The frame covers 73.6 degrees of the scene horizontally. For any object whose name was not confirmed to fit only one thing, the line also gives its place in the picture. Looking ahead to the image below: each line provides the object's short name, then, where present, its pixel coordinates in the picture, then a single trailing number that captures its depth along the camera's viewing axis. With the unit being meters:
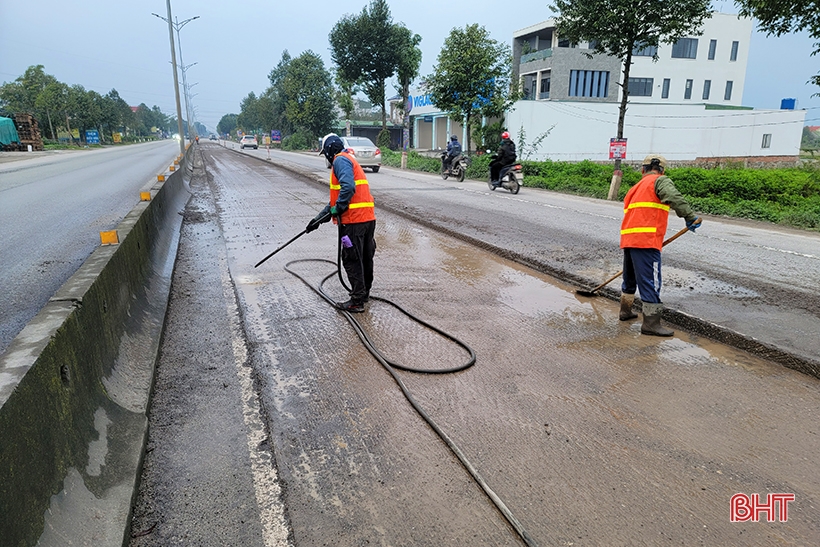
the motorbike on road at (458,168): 21.17
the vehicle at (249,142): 63.84
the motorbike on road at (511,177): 16.95
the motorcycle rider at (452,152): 21.56
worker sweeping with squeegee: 4.93
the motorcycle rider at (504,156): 17.02
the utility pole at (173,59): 30.13
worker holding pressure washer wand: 5.48
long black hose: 2.51
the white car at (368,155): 26.52
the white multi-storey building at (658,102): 36.56
